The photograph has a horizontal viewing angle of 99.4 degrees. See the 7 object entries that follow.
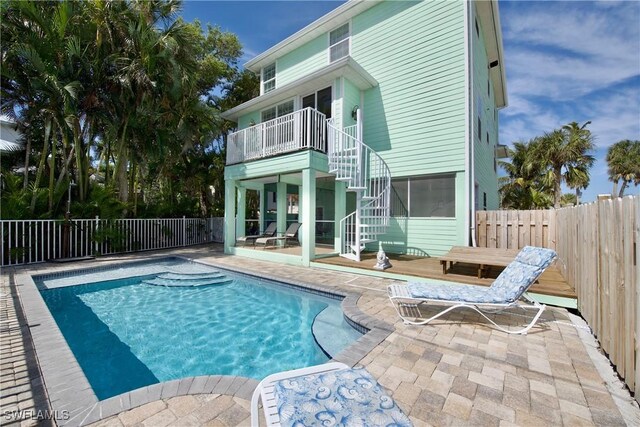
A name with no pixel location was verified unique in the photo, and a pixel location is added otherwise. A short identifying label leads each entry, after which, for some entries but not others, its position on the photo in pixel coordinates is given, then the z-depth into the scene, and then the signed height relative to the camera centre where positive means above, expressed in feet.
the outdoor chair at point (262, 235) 36.70 -2.78
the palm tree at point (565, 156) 60.85 +13.63
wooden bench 18.10 -2.95
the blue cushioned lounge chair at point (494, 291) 12.42 -3.78
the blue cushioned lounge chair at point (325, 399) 4.93 -3.63
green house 26.40 +9.53
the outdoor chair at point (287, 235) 33.35 -2.65
